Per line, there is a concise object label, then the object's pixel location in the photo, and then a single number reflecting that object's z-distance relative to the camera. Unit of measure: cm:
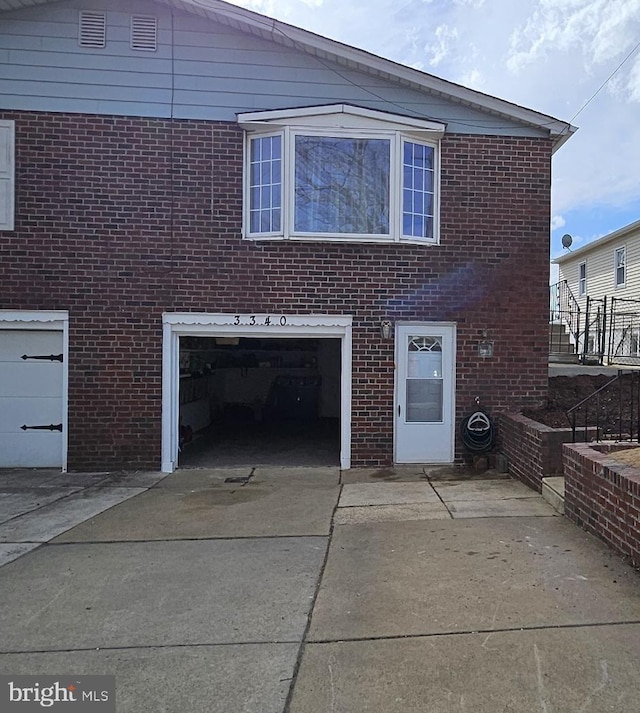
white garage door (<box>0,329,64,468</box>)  791
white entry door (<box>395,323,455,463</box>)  805
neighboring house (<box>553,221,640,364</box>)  1658
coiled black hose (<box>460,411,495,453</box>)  787
